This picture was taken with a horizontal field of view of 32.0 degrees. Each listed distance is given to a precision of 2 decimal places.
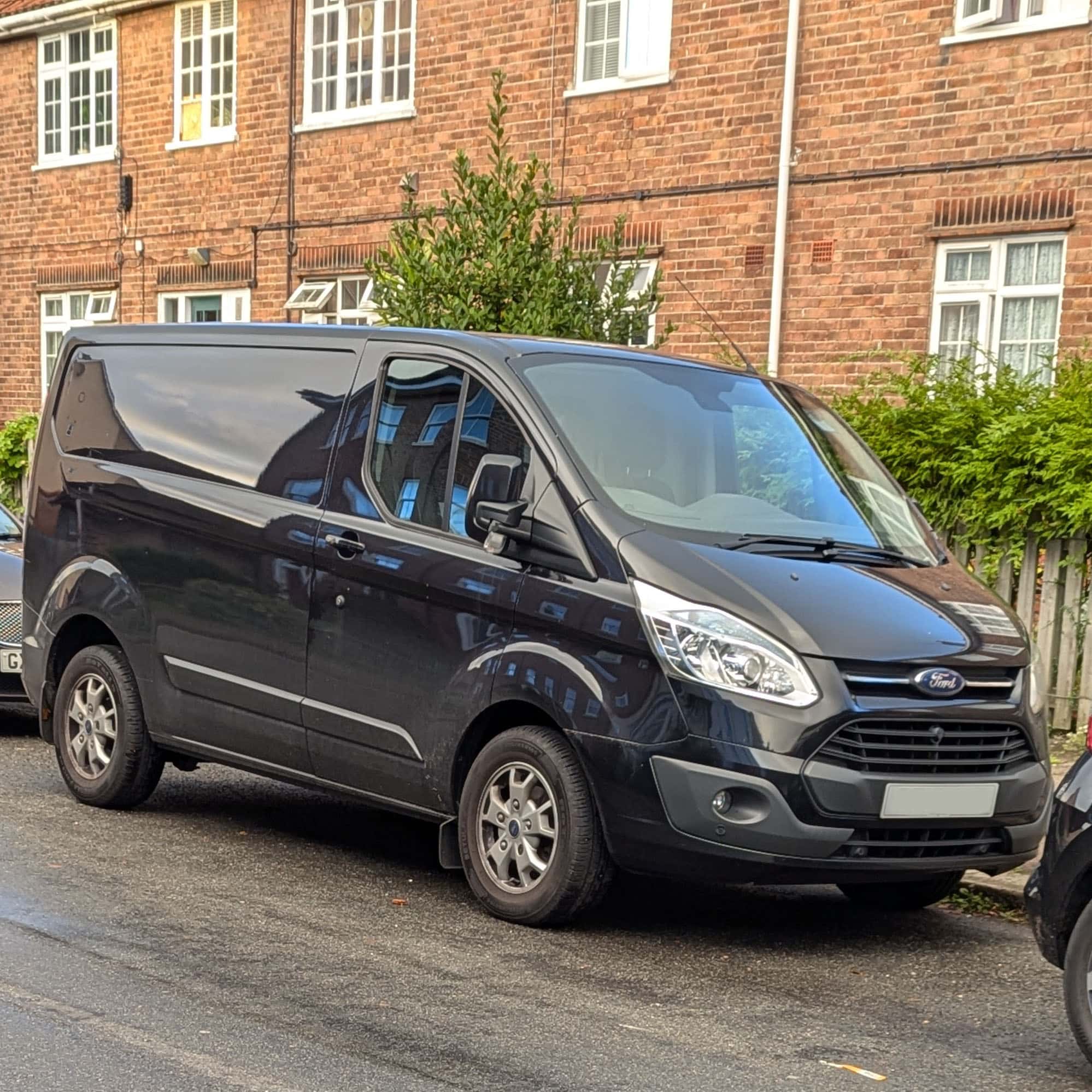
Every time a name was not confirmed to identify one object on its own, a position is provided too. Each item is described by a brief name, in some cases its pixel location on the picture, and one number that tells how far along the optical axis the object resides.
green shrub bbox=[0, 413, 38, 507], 20.48
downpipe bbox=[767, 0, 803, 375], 16.55
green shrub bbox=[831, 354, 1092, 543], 10.27
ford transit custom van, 6.12
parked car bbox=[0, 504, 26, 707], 10.55
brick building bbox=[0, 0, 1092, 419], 15.51
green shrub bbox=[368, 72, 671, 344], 11.44
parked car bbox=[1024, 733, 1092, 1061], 5.02
